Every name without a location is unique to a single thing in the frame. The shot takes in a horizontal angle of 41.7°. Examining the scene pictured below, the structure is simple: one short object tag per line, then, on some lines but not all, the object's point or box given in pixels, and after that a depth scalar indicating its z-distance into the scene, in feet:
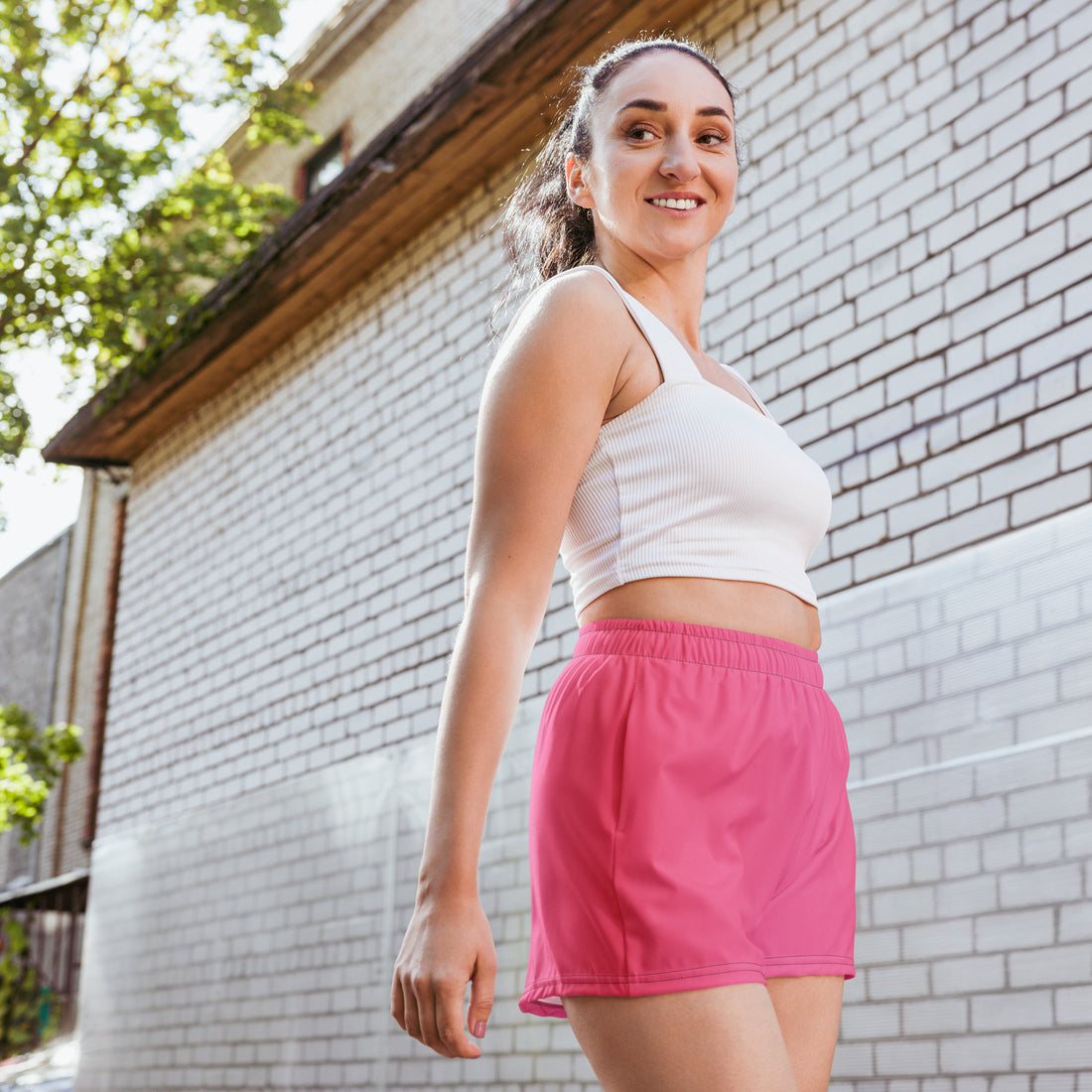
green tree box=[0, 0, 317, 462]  35.24
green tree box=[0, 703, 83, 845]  37.04
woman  4.63
